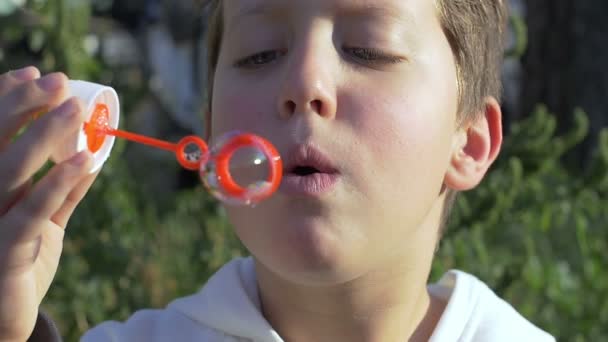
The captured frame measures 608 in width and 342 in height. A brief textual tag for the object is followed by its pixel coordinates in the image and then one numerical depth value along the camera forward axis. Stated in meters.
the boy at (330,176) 0.54
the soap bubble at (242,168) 0.53
